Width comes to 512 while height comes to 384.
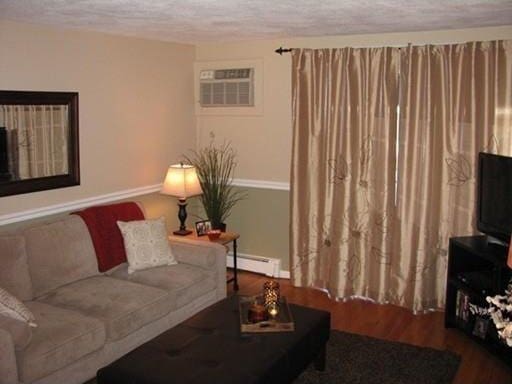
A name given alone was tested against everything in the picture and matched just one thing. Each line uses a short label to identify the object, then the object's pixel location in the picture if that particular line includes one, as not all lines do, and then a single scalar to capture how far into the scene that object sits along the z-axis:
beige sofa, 2.94
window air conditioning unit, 5.22
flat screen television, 3.81
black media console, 3.65
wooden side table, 4.78
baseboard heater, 5.37
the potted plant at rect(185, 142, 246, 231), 5.21
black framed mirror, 3.77
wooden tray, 3.14
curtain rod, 4.91
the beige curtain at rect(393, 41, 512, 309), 4.13
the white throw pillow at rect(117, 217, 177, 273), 4.18
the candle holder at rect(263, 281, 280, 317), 3.33
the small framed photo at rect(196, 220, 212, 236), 4.88
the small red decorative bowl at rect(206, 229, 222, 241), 4.77
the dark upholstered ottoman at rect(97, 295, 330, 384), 2.67
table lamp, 4.78
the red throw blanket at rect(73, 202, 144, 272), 4.11
